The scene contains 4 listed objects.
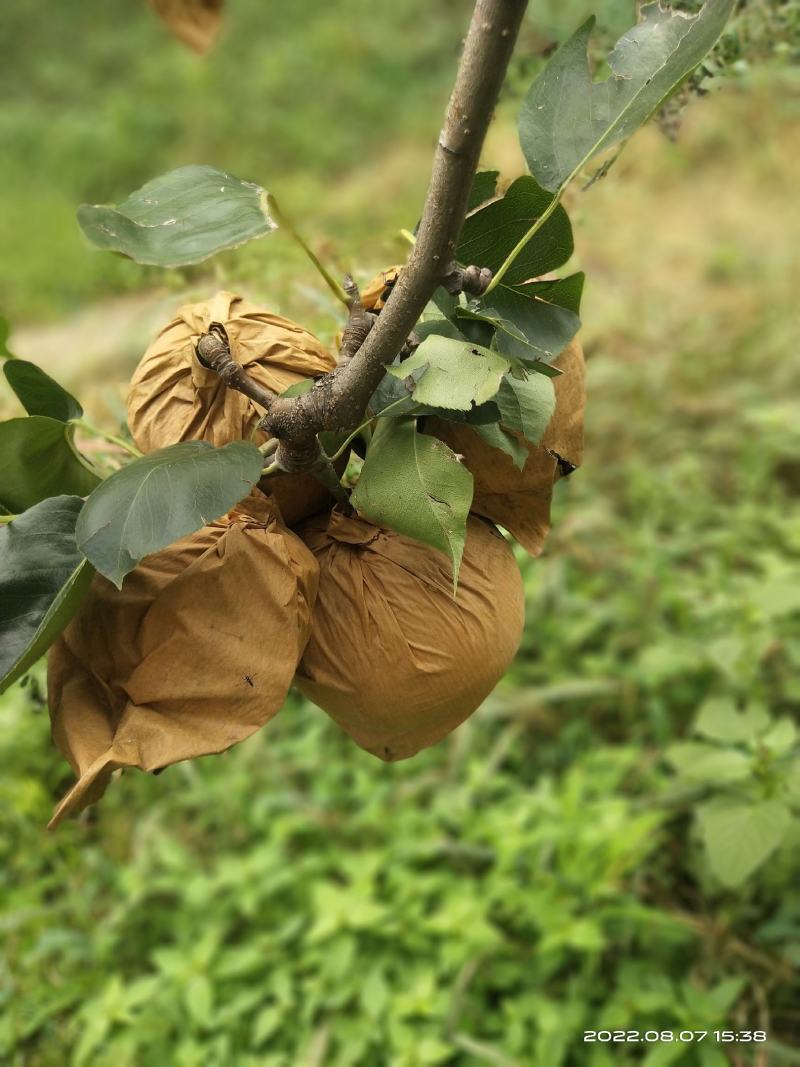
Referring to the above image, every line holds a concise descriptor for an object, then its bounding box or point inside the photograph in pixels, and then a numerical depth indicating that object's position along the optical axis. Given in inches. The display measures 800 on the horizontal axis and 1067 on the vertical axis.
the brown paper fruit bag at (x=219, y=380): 26.1
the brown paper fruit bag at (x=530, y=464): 26.0
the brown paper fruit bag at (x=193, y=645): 23.4
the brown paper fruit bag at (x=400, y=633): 25.2
